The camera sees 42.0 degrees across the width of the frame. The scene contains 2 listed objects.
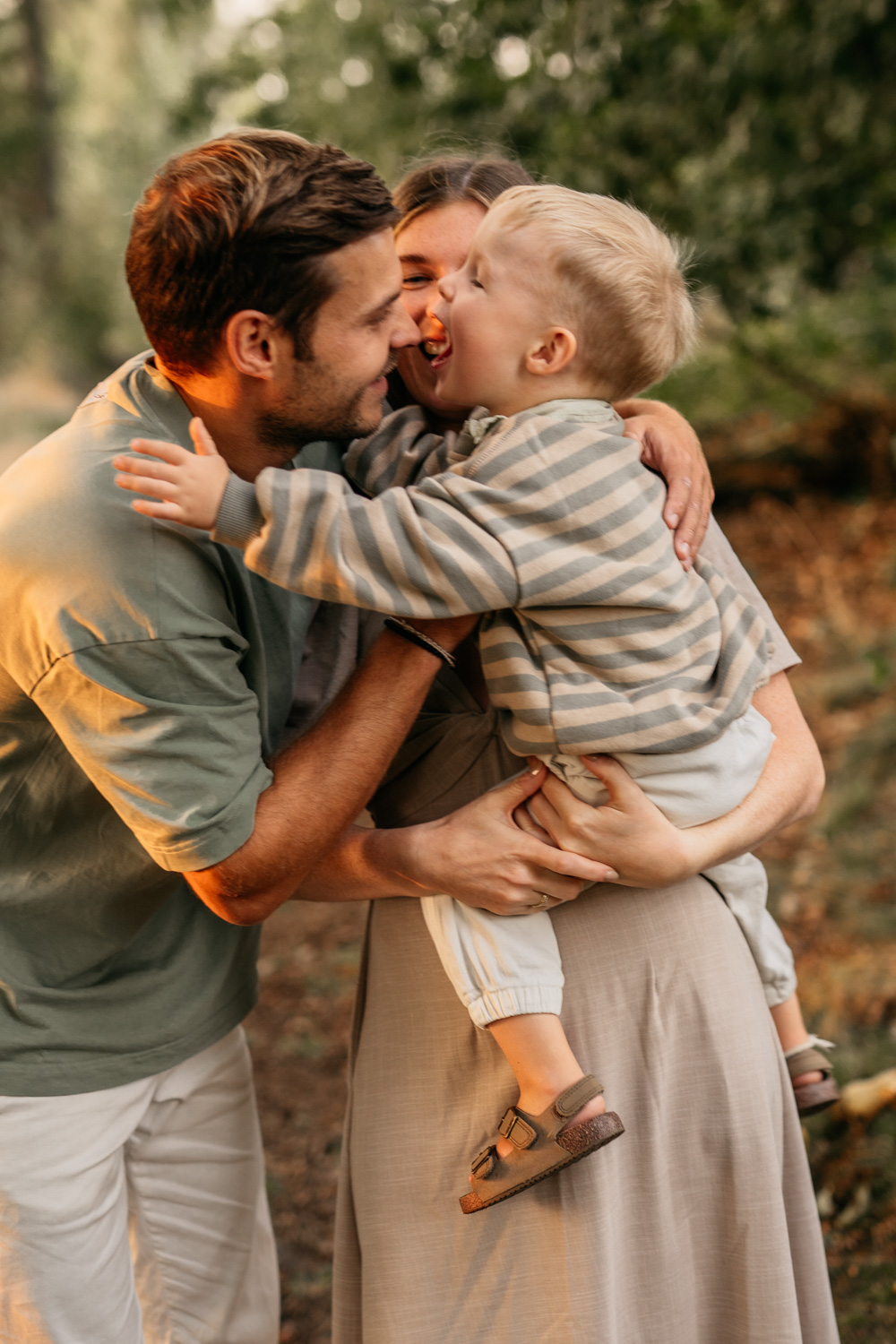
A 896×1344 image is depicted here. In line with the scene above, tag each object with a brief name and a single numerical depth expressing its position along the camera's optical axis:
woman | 1.71
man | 1.52
